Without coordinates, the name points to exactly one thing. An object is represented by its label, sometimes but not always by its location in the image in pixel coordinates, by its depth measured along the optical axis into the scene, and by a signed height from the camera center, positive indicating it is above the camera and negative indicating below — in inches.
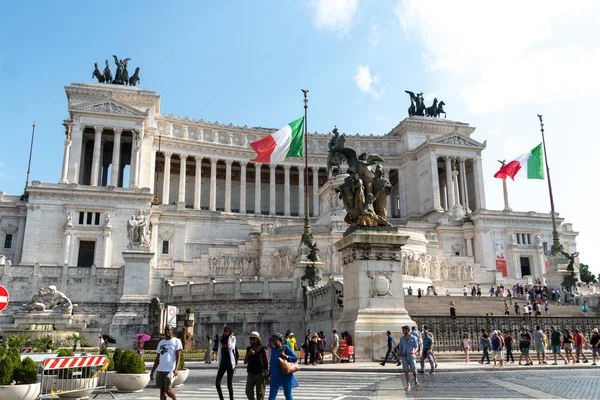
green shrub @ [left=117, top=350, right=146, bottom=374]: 581.9 -32.5
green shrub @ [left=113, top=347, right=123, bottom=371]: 594.2 -25.3
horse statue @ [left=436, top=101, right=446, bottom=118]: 3983.8 +1559.6
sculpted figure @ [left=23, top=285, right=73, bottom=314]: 1364.4 +80.5
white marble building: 2314.2 +619.7
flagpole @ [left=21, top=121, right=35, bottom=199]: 3211.1 +955.2
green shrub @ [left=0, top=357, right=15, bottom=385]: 451.8 -30.0
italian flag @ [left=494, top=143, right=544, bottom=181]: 2158.0 +636.9
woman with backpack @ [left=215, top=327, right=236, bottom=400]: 482.3 -21.6
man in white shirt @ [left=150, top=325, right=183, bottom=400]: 442.1 -24.7
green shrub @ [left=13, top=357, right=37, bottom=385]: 461.7 -32.3
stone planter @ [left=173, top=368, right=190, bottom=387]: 601.3 -49.2
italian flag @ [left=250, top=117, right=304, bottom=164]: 1854.1 +621.6
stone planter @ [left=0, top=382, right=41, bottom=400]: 446.3 -46.7
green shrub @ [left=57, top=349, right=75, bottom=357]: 546.9 -19.3
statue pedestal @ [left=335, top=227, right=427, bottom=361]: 733.9 +53.8
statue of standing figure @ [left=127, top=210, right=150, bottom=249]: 1539.1 +275.9
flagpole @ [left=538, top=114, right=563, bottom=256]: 1883.6 +337.0
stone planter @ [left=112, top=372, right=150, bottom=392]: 577.0 -49.5
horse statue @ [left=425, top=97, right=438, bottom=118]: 3966.5 +1541.0
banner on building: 2790.4 +361.2
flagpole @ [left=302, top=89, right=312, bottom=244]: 1464.1 +255.4
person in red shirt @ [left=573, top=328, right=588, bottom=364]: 902.4 -22.0
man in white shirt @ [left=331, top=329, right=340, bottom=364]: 795.4 -21.4
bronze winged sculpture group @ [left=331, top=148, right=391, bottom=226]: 771.4 +193.2
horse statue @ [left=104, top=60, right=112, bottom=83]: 3380.9 +1547.0
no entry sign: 481.1 +31.4
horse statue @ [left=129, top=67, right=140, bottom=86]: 3430.1 +1541.0
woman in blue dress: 381.1 -26.5
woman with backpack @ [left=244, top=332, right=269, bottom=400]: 418.6 -25.6
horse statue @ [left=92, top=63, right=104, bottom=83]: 3366.1 +1534.7
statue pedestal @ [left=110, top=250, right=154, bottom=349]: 1456.7 +96.9
